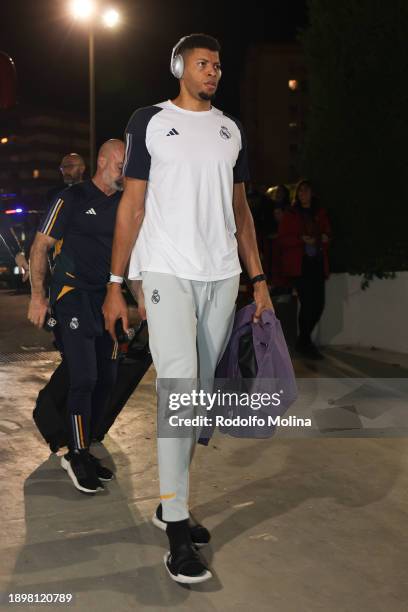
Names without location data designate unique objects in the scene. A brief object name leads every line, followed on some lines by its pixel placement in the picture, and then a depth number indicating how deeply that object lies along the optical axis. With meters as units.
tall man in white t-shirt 3.39
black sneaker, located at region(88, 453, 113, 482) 4.58
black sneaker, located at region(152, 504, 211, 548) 3.61
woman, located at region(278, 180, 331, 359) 8.99
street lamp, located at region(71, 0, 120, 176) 19.75
